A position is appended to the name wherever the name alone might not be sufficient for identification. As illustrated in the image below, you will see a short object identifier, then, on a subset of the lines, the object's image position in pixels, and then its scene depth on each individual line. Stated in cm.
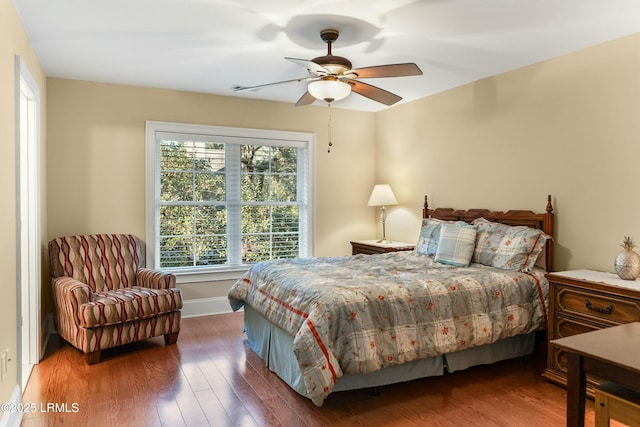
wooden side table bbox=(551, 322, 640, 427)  153
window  481
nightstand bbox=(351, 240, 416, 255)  493
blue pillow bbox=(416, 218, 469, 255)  420
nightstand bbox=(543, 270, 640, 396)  271
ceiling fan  290
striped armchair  341
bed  261
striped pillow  375
